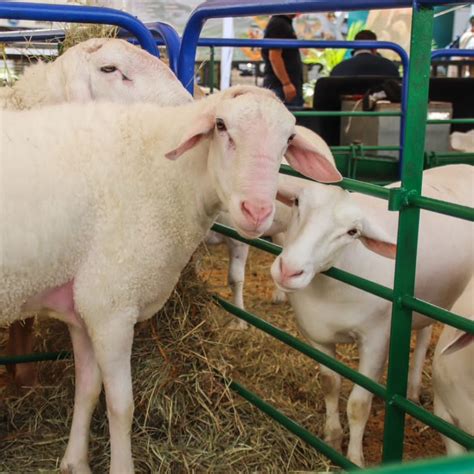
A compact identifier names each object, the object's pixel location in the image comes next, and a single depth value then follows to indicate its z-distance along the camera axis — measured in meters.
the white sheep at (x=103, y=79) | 2.58
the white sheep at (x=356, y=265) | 2.41
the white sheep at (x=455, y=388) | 2.16
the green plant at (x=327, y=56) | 12.37
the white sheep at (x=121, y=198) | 1.94
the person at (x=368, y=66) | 7.49
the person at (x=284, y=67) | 6.44
